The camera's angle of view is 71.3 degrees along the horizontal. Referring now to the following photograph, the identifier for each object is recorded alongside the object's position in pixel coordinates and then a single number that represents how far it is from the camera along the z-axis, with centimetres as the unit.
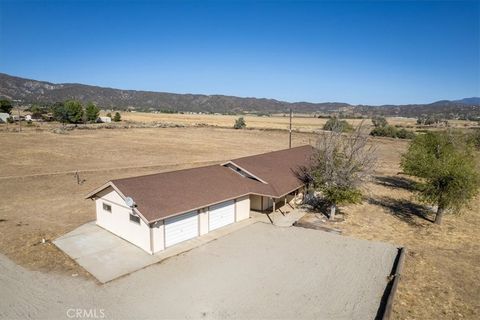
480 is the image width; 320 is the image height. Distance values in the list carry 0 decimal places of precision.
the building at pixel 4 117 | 8731
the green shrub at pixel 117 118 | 10615
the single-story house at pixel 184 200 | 1683
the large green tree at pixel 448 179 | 2011
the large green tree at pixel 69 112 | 8944
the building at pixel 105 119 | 10194
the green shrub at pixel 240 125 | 9591
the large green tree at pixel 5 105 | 9958
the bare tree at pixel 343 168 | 2123
